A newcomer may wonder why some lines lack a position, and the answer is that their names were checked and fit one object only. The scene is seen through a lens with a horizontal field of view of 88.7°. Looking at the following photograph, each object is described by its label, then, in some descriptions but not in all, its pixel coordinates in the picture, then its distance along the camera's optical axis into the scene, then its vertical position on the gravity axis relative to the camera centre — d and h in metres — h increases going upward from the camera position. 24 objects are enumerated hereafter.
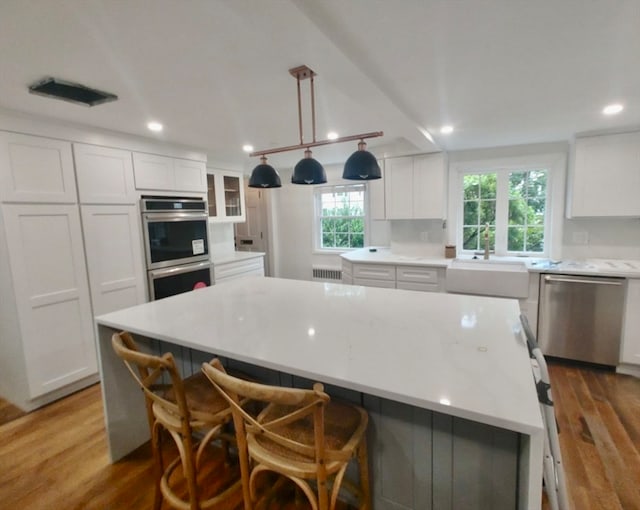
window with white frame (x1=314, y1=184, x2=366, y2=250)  4.90 +0.04
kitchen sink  3.03 -0.60
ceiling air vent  1.83 +0.80
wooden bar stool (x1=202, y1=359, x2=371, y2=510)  0.97 -0.77
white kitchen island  0.97 -0.51
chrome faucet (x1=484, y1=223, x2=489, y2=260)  3.53 -0.33
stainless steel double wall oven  3.11 -0.20
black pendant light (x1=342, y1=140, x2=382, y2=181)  1.76 +0.29
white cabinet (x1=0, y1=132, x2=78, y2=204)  2.22 +0.42
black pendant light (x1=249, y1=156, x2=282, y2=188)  2.06 +0.28
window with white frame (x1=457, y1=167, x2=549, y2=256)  3.60 +0.05
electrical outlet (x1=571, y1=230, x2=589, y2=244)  3.34 -0.25
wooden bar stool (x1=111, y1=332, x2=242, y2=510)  1.28 -0.80
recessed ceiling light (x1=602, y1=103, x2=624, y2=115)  2.28 +0.74
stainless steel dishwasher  2.76 -0.91
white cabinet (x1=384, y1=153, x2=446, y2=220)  3.57 +0.33
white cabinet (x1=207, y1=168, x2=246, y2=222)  4.10 +0.36
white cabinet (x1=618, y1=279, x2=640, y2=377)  2.69 -0.98
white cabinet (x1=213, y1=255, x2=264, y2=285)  3.97 -0.60
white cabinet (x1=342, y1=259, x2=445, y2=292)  3.44 -0.64
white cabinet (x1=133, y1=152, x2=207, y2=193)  3.07 +0.51
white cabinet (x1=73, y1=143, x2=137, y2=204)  2.62 +0.43
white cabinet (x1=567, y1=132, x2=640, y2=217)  2.87 +0.32
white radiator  5.10 -0.86
